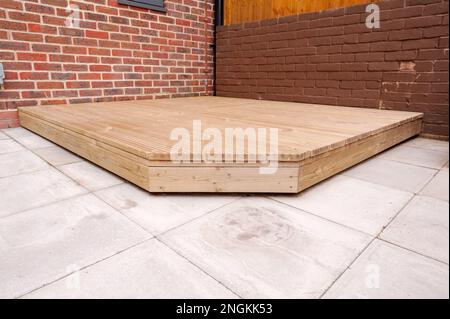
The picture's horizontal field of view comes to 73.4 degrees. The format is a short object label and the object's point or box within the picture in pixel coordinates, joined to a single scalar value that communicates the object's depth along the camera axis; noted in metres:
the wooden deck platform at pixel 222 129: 1.39
